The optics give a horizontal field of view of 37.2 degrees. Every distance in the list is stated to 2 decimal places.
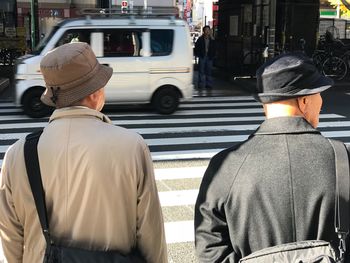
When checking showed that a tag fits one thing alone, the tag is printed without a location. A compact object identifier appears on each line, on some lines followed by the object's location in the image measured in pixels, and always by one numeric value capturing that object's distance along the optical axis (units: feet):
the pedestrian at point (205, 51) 49.83
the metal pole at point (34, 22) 52.55
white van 34.09
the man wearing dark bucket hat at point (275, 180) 5.86
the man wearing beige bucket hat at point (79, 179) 6.69
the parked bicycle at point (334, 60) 57.62
